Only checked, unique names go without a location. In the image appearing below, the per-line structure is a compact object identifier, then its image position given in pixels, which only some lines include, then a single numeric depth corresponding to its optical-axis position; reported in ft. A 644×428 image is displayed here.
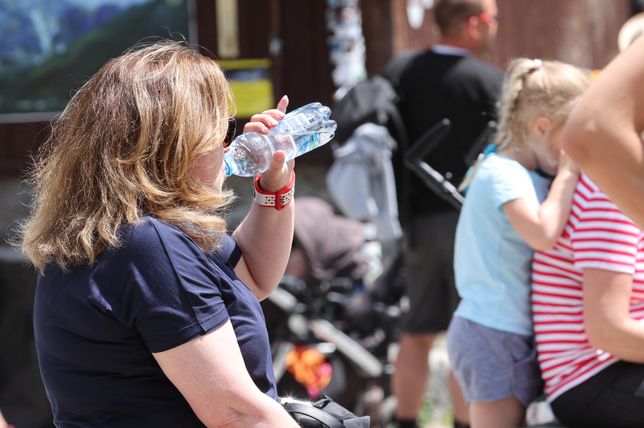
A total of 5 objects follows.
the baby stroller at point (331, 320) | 34.71
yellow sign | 43.37
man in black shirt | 30.55
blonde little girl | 18.75
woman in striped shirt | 16.51
